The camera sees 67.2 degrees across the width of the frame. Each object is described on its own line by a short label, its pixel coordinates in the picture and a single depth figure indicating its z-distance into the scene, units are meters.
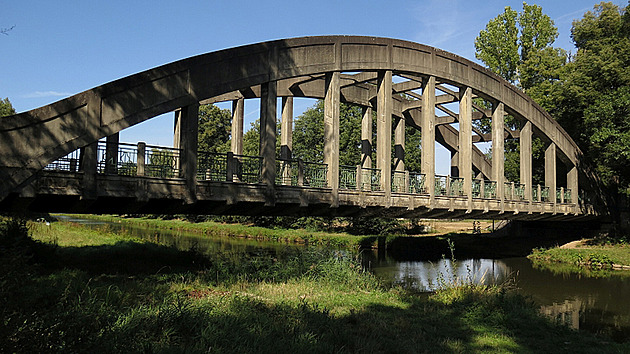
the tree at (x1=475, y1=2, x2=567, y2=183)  32.16
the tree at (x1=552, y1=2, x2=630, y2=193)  23.69
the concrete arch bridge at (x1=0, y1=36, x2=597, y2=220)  11.38
